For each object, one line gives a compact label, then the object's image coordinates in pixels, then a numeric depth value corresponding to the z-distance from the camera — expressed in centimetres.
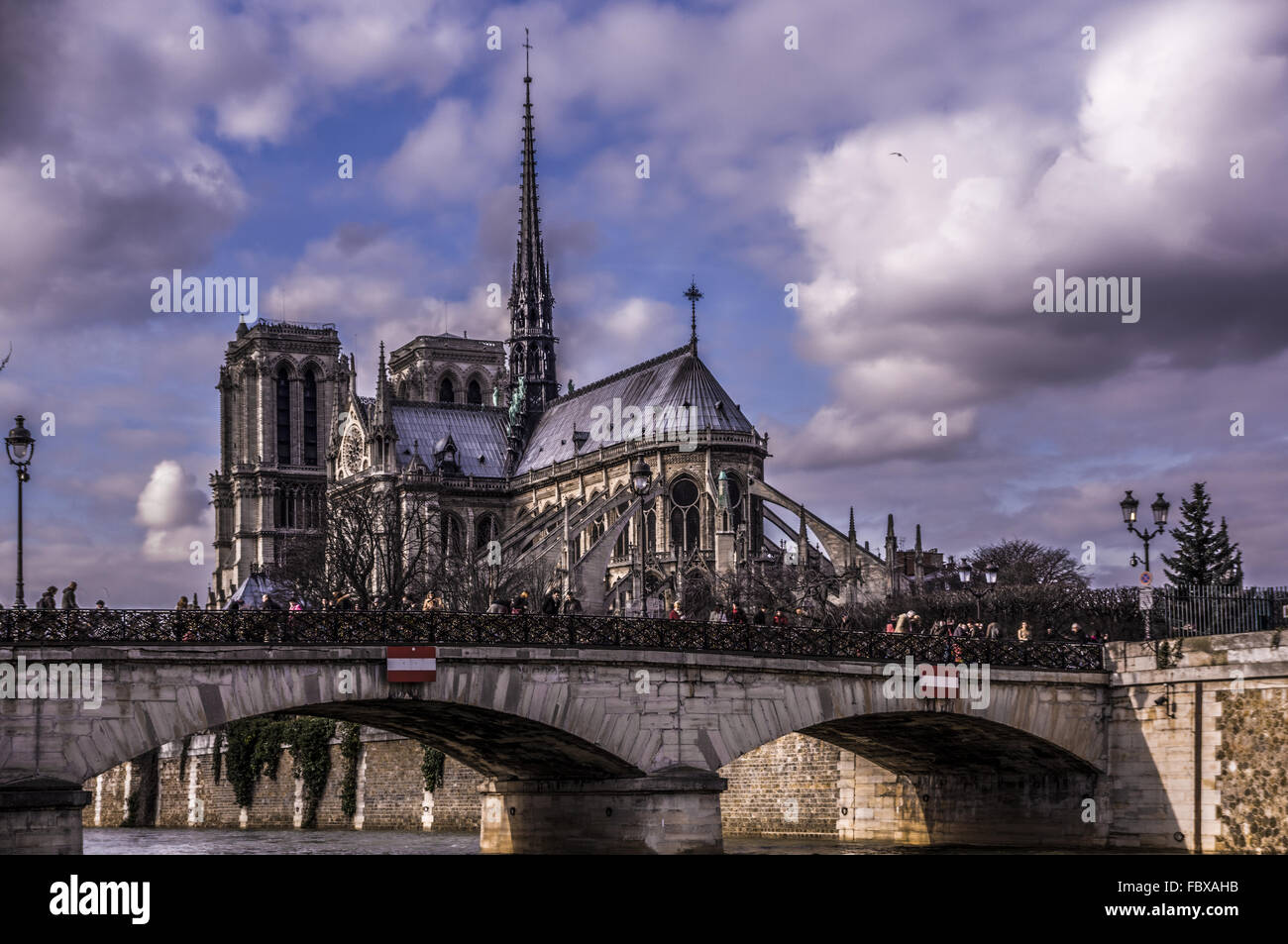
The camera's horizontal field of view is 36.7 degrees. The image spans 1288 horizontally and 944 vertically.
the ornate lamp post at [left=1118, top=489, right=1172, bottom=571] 3834
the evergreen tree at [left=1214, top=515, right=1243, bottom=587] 7194
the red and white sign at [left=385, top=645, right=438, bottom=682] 3381
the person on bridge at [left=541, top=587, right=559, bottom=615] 3738
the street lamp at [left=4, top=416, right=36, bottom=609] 3111
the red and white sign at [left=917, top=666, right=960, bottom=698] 3856
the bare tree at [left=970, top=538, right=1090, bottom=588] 7331
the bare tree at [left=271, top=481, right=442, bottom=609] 6575
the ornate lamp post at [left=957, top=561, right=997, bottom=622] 5498
